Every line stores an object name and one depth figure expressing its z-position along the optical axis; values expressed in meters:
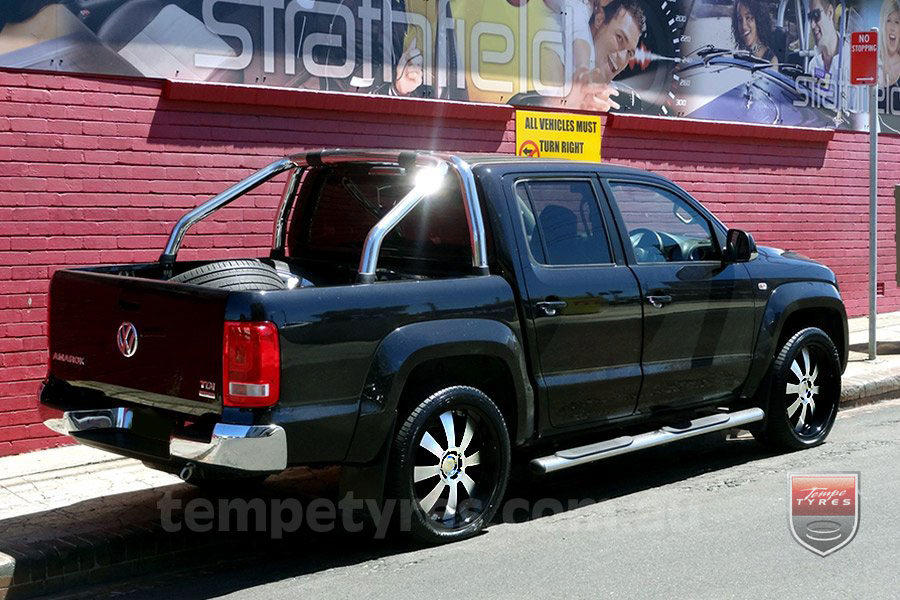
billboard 8.12
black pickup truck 5.19
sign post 10.81
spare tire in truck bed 5.80
